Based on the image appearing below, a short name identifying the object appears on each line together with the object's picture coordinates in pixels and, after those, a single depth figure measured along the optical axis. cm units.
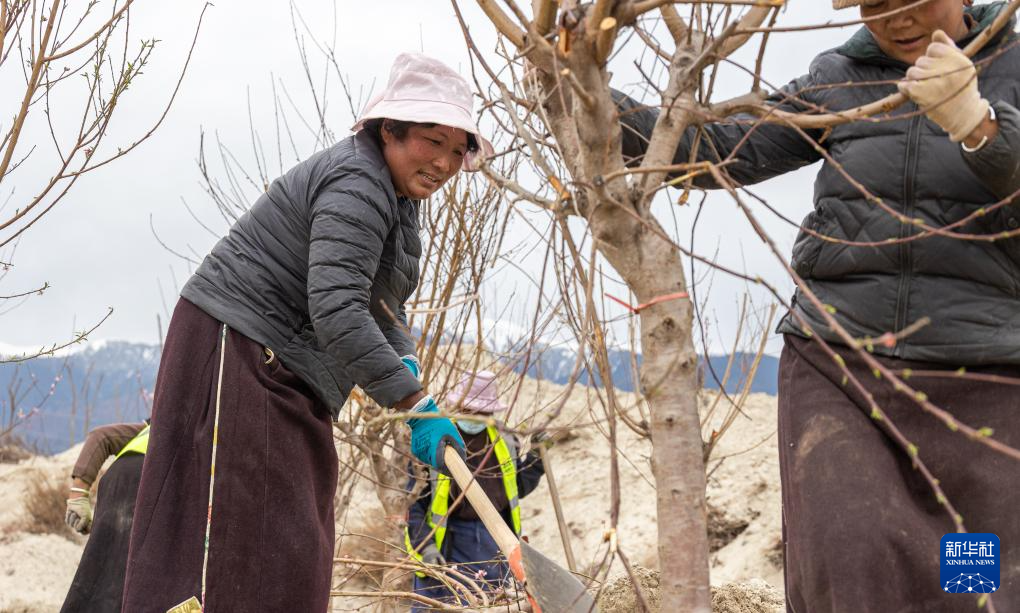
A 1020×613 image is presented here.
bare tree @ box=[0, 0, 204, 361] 241
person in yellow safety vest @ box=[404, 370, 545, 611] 496
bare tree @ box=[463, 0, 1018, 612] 173
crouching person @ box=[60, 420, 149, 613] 314
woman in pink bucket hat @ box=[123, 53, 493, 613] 221
